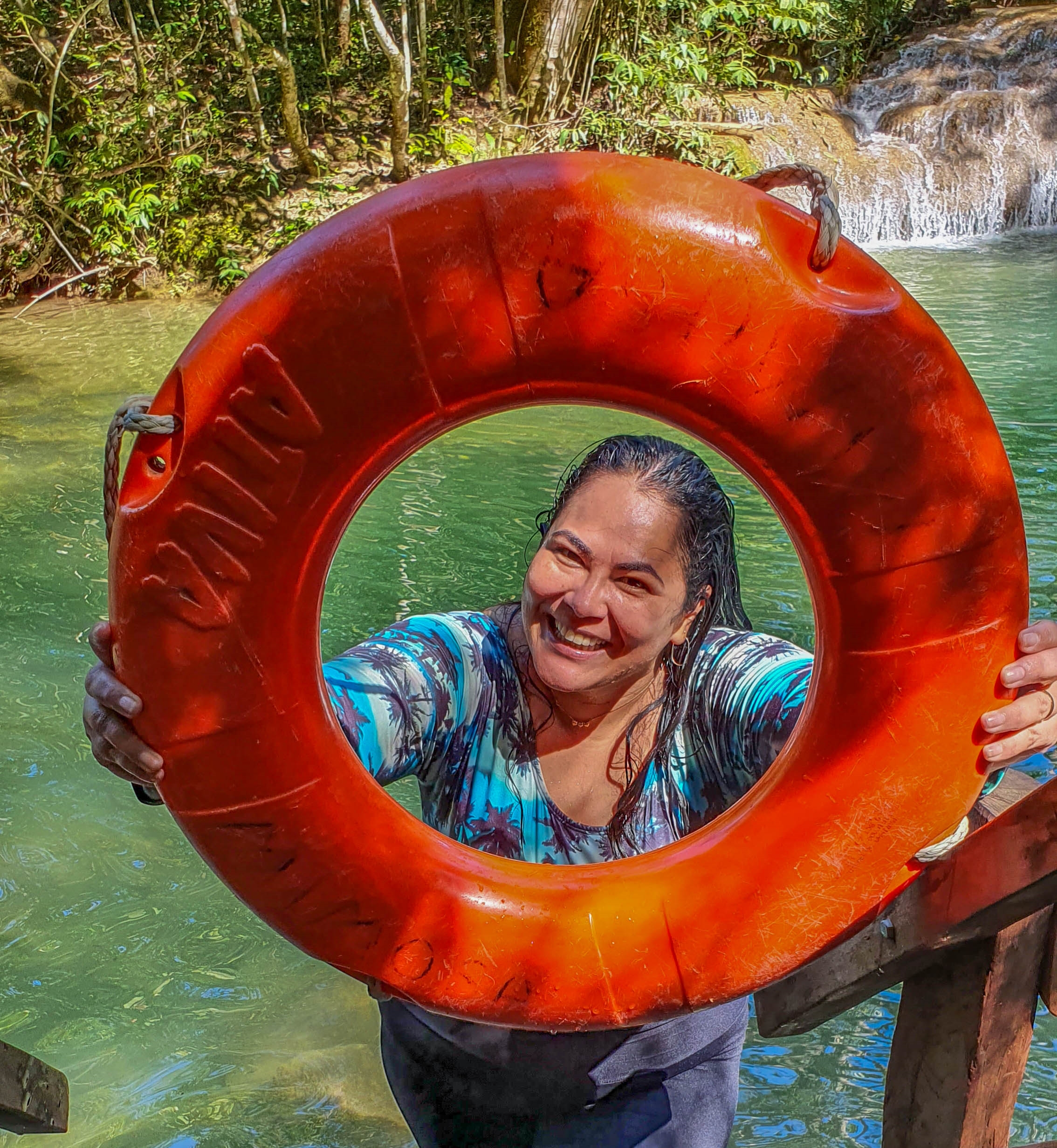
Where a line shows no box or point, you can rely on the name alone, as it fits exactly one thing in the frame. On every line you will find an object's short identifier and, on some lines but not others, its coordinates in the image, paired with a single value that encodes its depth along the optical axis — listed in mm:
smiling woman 1782
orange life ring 1442
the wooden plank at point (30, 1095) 1622
